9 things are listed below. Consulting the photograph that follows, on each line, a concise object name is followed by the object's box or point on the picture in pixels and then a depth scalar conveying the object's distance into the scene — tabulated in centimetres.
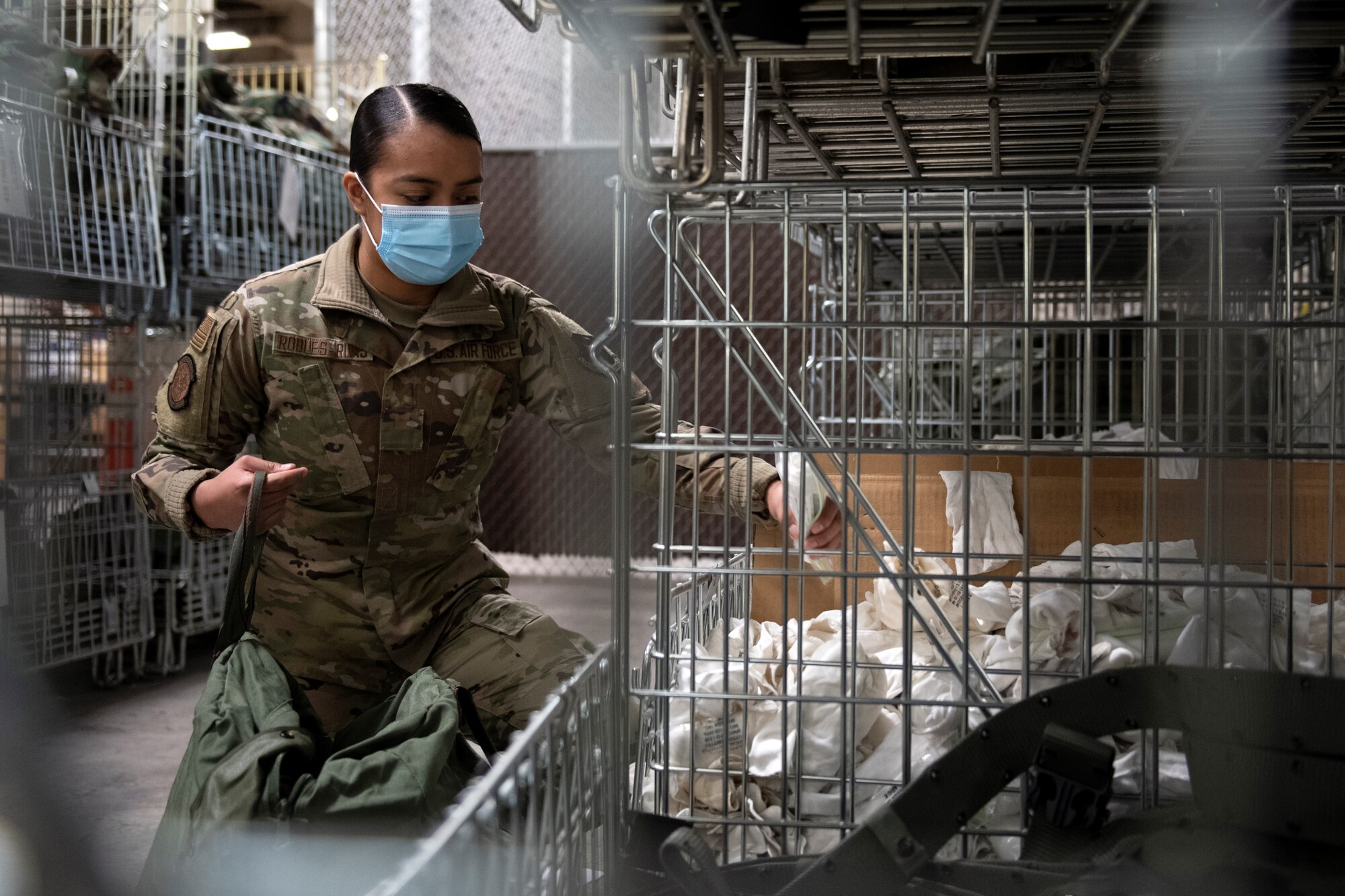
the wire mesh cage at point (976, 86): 109
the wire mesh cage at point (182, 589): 370
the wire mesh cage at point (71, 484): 318
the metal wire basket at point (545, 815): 78
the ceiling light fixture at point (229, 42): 616
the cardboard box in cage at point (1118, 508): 184
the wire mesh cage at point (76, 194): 300
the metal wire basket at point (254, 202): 369
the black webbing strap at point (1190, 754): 103
